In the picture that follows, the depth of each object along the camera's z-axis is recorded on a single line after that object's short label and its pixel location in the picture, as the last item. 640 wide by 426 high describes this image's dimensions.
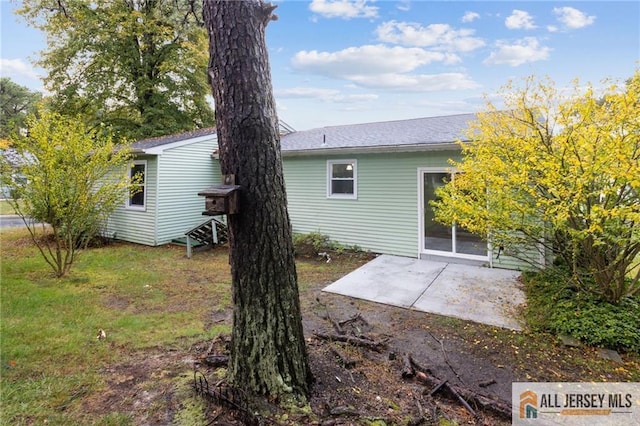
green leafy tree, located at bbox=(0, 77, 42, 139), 24.67
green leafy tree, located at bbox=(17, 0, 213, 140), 14.29
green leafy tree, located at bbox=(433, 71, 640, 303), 3.55
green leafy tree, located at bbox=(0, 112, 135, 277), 5.47
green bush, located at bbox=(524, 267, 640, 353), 3.49
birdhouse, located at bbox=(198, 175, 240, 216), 2.12
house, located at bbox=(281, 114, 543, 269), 7.00
